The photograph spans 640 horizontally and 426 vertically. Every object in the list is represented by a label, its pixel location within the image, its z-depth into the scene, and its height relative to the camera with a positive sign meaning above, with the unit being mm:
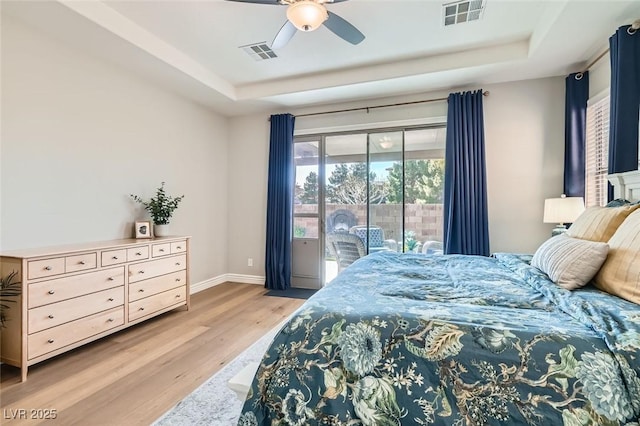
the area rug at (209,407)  1656 -1158
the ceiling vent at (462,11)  2506 +1796
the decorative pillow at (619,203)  1938 +97
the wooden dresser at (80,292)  2092 -680
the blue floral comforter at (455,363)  967 -531
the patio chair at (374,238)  4246 -331
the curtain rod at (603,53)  2279 +1560
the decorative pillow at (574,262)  1480 -233
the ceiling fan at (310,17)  1997 +1403
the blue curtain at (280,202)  4555 +188
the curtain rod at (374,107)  3917 +1535
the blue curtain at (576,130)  3252 +959
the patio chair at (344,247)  4355 -485
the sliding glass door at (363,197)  4085 +269
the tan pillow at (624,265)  1286 -219
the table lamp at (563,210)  2951 +69
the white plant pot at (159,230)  3535 -203
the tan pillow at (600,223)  1696 -34
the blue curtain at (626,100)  2283 +907
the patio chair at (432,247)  4016 -429
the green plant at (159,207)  3504 +74
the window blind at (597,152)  2988 +695
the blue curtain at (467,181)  3643 +441
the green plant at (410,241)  4121 -356
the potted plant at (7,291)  2072 -553
